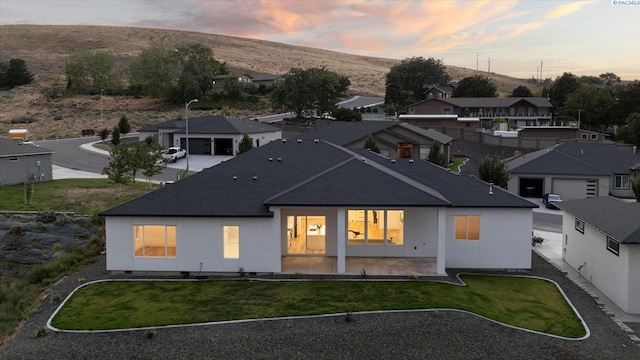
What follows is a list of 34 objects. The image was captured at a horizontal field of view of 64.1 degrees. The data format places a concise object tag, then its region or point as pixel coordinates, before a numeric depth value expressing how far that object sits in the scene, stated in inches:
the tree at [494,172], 1635.1
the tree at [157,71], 4306.1
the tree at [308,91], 3558.1
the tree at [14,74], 4794.8
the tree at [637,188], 1405.0
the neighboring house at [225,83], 4266.7
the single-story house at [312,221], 831.7
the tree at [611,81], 7372.1
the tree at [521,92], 4744.1
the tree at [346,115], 3422.7
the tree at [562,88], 4197.3
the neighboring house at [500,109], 3843.5
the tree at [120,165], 1364.4
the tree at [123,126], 3004.4
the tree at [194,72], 4141.2
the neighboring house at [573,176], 1731.1
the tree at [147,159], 1469.0
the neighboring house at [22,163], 1528.1
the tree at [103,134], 2851.9
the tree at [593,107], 3528.5
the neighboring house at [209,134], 2454.8
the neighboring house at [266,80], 4736.7
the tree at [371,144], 2007.9
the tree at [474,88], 4628.4
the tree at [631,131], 2599.2
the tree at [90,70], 4696.6
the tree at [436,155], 2012.8
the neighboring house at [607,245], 734.5
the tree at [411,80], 4795.8
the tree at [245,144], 2124.8
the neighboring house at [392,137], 2172.7
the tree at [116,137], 2497.5
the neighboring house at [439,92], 4603.8
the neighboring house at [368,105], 3863.4
